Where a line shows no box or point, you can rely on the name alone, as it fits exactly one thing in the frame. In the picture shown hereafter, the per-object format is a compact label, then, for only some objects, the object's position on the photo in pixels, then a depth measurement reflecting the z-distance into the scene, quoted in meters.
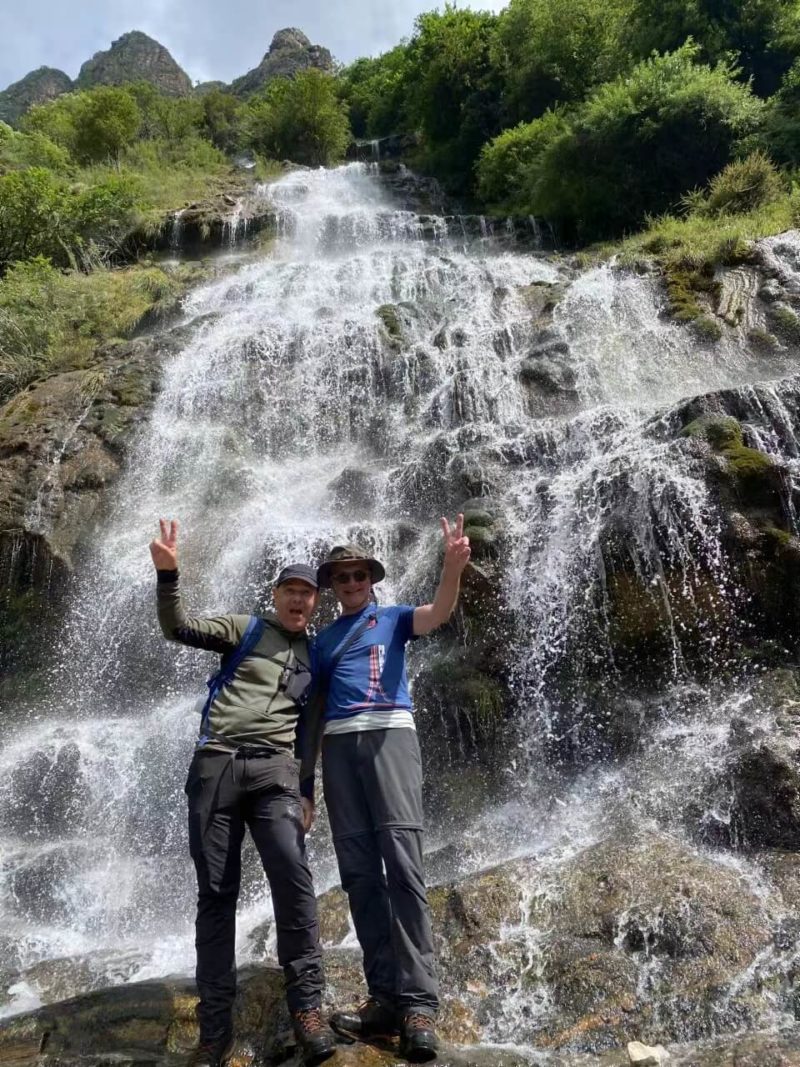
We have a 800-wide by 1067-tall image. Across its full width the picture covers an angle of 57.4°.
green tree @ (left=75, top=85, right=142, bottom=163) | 25.98
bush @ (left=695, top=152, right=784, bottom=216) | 13.30
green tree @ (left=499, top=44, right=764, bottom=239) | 14.38
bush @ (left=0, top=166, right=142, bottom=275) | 16.94
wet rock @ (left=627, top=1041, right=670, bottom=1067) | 2.85
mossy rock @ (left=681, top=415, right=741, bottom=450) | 6.68
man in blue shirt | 2.76
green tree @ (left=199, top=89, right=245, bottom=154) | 32.25
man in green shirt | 2.78
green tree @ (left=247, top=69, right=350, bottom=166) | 27.67
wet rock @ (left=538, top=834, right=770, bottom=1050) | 3.23
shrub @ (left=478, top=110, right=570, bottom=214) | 17.73
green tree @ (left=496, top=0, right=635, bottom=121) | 19.19
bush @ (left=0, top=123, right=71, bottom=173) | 23.19
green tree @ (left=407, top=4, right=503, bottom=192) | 21.78
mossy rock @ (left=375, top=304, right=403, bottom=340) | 12.33
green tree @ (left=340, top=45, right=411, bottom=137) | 29.09
